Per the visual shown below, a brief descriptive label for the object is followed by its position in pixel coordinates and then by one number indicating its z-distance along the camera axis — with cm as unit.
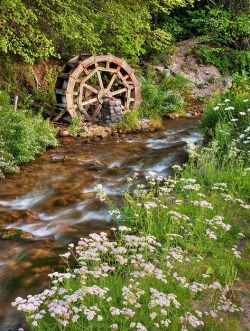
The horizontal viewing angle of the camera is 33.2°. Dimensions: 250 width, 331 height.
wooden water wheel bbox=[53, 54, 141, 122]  1220
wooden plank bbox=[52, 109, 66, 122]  1212
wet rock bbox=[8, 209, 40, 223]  594
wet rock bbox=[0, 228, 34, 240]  527
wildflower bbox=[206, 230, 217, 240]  365
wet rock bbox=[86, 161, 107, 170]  859
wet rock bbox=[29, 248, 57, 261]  471
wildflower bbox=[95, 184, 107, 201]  425
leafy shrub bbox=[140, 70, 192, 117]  1428
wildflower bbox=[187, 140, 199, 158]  580
